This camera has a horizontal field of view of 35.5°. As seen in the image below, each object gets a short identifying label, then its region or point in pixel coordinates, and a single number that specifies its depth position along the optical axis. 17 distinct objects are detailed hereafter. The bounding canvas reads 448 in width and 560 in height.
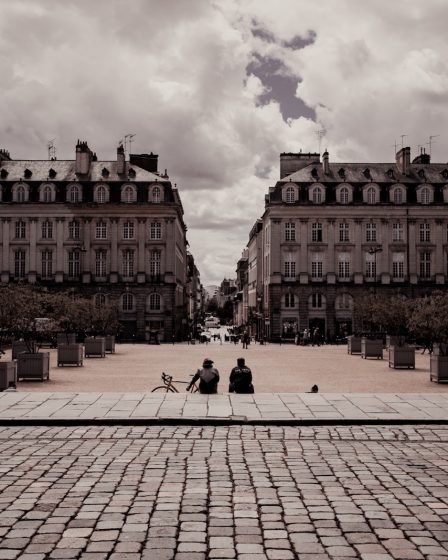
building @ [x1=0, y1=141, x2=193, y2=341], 68.50
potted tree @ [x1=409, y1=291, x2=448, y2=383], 22.39
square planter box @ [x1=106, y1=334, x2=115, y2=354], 41.03
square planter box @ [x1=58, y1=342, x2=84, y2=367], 29.20
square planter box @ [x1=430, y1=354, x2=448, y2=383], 22.33
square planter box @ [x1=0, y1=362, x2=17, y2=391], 18.81
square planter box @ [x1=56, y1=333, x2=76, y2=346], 39.34
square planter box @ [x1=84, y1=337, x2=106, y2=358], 35.84
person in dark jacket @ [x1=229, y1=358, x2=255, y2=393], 17.33
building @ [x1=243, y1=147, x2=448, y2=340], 68.94
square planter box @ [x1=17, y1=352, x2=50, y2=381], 22.16
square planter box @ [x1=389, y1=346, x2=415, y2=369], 28.66
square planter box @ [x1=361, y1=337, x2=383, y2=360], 35.91
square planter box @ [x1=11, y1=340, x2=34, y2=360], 32.25
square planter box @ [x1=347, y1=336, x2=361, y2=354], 41.91
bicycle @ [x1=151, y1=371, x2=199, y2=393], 18.38
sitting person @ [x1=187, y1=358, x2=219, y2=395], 17.19
